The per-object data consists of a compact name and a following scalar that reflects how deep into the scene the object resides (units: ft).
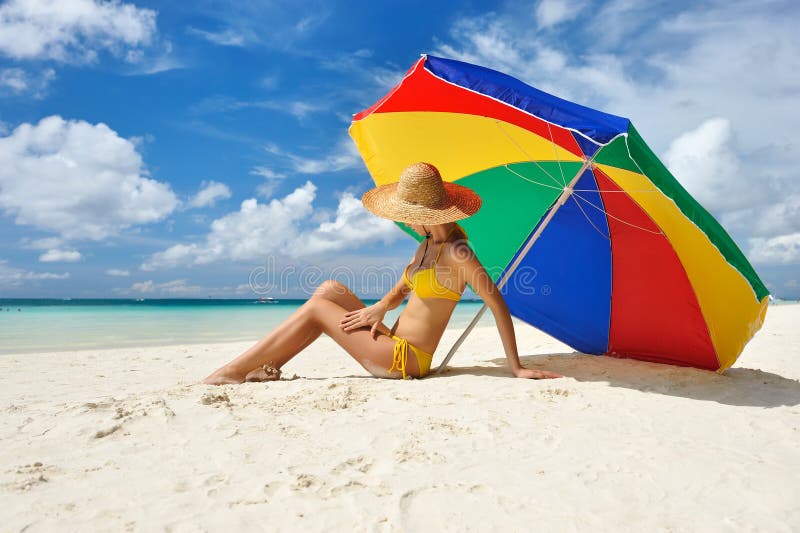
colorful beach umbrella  10.08
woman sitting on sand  11.73
